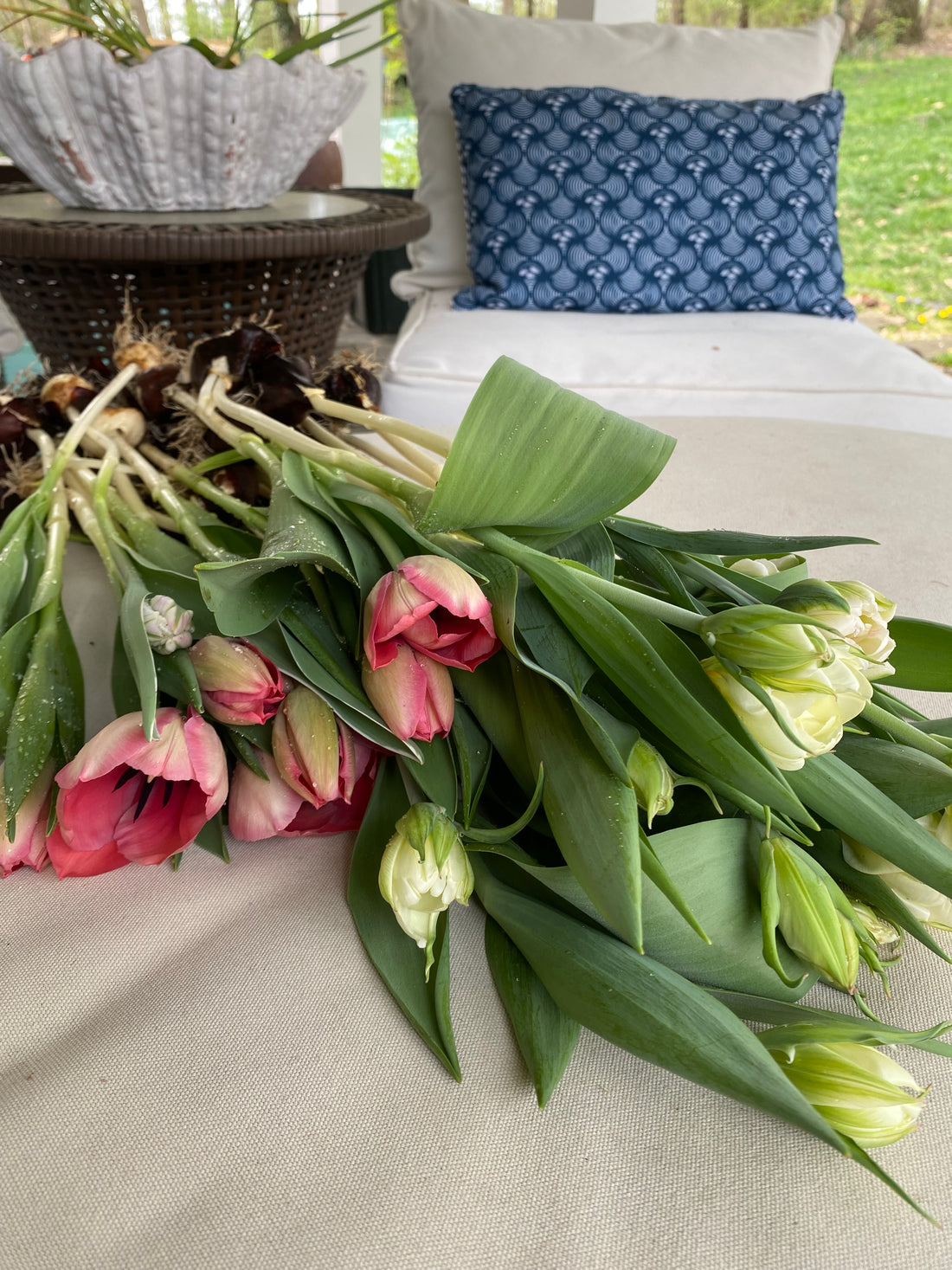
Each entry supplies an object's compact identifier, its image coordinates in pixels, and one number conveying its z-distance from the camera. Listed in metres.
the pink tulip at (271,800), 0.35
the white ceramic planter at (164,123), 0.99
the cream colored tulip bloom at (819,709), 0.27
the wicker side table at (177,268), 0.94
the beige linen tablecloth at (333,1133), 0.24
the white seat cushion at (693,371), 1.35
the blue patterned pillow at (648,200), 1.63
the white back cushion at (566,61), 1.79
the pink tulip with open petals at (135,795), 0.32
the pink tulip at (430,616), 0.31
